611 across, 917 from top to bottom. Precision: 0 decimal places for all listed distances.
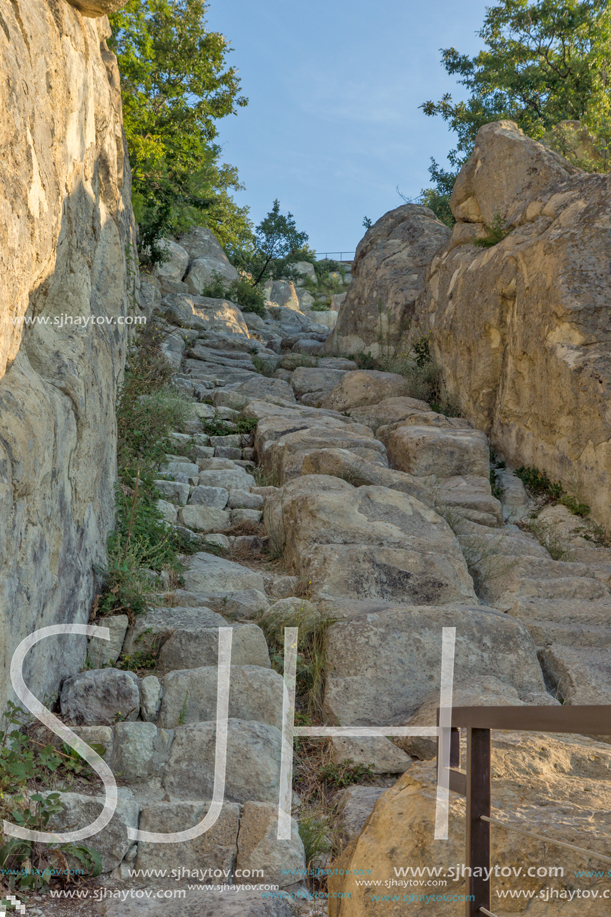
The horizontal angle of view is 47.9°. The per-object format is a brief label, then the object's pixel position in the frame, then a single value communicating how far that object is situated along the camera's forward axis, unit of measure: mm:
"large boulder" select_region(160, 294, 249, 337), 13348
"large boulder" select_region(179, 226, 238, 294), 18219
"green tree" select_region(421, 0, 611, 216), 14992
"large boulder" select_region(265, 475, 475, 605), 4422
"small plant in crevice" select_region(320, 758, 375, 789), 3012
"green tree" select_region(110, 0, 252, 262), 11398
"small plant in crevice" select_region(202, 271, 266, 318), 17475
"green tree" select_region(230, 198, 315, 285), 22375
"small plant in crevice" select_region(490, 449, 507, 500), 6832
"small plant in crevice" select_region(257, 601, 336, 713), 3545
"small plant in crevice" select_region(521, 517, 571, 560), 5648
